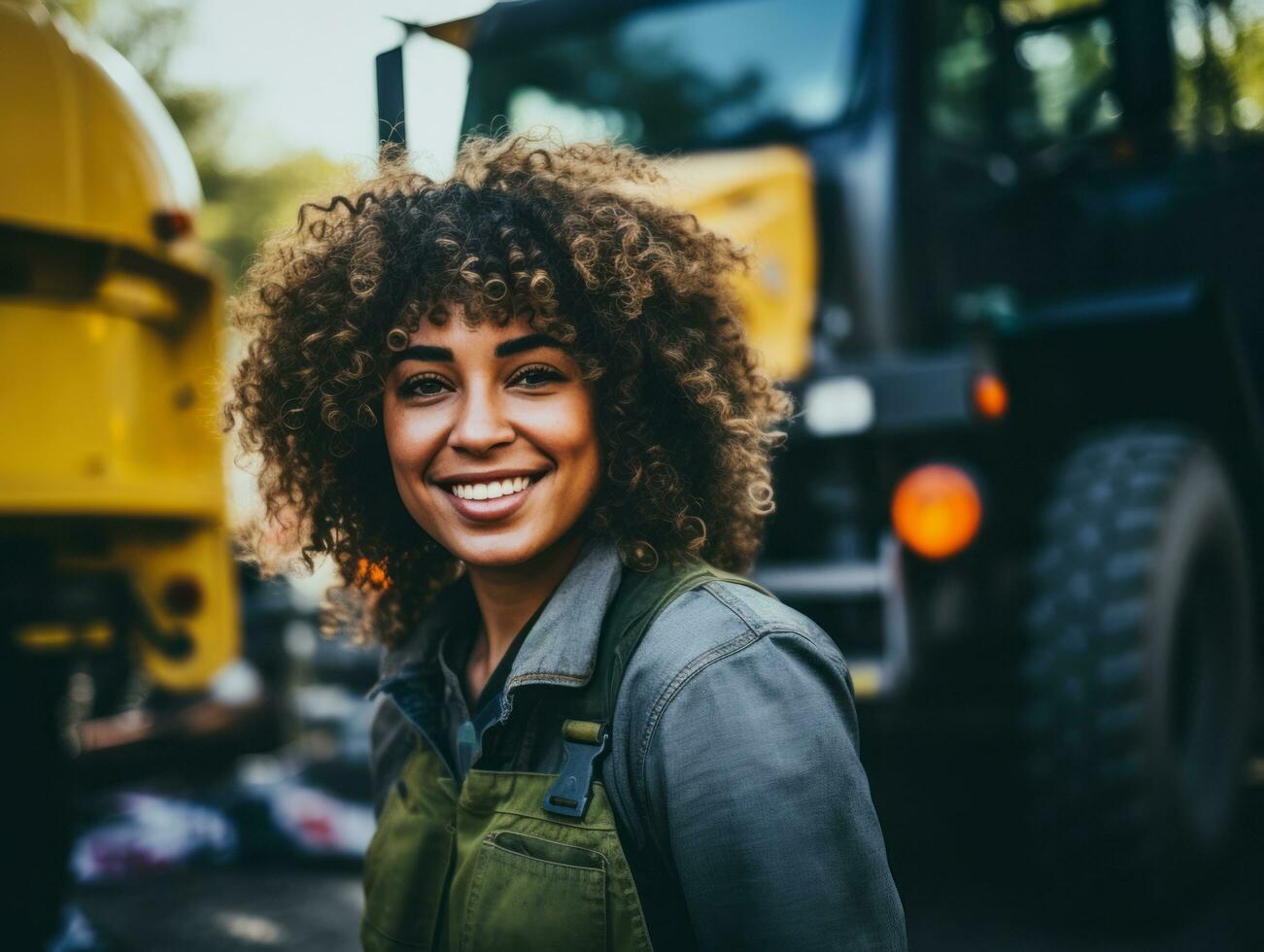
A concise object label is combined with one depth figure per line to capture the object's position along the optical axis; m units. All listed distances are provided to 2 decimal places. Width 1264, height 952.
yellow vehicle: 3.56
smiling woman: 1.30
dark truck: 3.31
